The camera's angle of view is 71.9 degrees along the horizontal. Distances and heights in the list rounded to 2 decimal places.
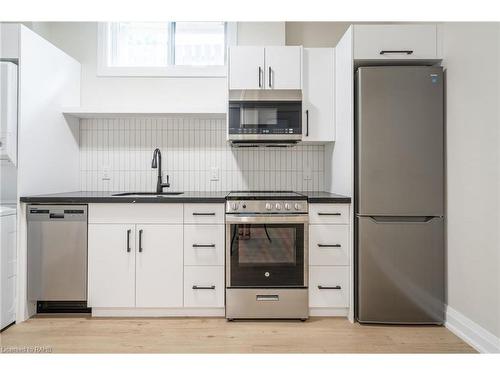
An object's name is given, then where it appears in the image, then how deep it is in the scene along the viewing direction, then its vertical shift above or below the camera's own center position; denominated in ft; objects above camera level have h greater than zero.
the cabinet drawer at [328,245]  8.47 -1.37
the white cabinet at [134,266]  8.42 -1.91
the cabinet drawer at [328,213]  8.46 -0.59
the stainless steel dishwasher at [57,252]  8.38 -1.57
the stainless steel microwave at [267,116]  9.11 +1.91
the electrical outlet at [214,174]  10.73 +0.45
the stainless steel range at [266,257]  8.33 -1.66
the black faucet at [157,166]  10.13 +0.64
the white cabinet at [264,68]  9.15 +3.21
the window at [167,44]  10.80 +4.54
